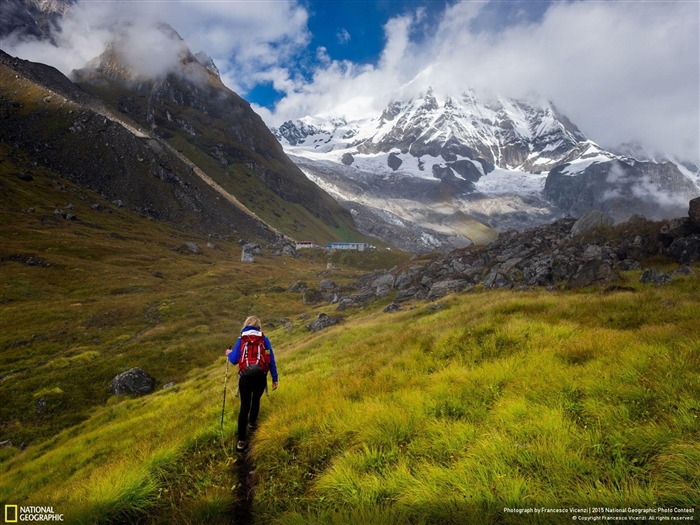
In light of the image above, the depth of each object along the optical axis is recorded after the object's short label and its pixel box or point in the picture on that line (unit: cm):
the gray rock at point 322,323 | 3425
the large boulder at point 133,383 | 2534
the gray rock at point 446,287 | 3533
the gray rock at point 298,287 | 7319
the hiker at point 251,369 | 754
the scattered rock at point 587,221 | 4441
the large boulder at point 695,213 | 2294
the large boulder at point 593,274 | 1964
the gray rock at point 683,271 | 1772
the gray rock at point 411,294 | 3928
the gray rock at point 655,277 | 1712
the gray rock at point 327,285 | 7550
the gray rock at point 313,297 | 6503
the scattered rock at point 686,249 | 2102
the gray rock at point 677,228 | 2333
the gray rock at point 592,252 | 2767
